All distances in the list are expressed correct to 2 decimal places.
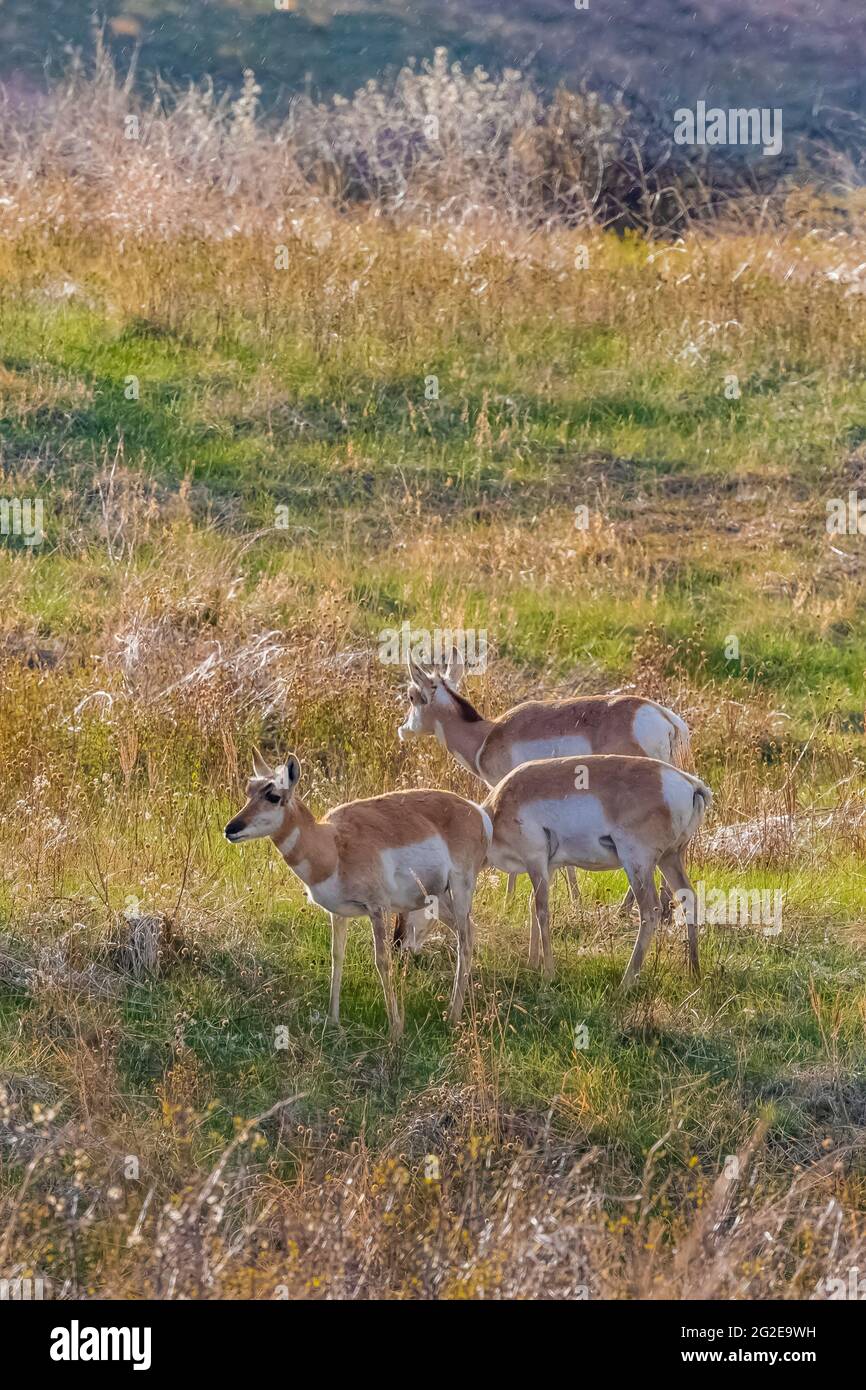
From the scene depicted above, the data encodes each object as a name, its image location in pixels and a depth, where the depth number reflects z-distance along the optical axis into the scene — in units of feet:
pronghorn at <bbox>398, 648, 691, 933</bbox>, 70.79
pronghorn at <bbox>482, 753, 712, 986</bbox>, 59.98
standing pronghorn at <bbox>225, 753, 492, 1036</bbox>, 56.34
